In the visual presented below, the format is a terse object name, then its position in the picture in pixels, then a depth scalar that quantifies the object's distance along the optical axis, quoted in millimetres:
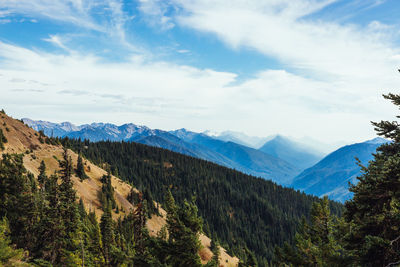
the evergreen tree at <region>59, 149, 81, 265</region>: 34375
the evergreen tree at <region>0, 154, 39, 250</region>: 36562
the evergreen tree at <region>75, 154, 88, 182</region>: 95725
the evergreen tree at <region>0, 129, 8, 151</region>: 81750
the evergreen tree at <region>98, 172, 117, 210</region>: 87725
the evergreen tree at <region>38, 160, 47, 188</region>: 64100
